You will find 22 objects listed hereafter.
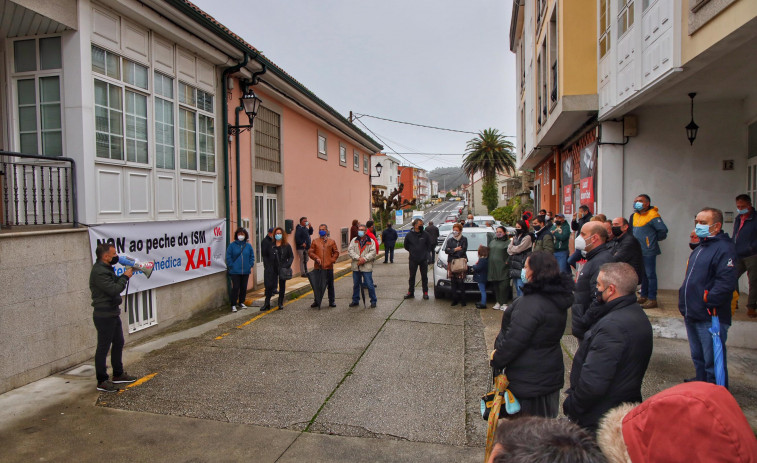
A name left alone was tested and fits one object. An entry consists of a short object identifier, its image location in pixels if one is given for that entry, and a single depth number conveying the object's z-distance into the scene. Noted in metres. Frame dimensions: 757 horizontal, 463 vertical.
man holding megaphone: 5.21
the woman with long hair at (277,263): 9.63
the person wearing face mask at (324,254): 9.55
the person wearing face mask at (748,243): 6.59
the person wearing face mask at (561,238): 9.48
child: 9.55
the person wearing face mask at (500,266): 9.33
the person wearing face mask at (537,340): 3.31
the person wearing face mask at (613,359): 2.88
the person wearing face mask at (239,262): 9.45
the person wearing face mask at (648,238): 7.66
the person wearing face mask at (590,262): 4.52
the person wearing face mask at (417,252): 10.71
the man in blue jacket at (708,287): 4.63
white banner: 7.06
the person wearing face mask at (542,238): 9.16
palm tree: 47.62
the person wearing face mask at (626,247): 6.11
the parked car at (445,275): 10.20
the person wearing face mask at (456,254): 9.82
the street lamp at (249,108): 10.19
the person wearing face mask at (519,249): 8.74
